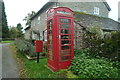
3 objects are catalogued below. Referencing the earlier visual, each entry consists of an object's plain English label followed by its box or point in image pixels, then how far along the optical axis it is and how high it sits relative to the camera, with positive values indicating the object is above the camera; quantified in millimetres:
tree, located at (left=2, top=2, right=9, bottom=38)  28216 +4412
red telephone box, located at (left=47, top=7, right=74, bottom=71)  3658 +74
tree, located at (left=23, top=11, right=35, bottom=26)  35603 +10477
